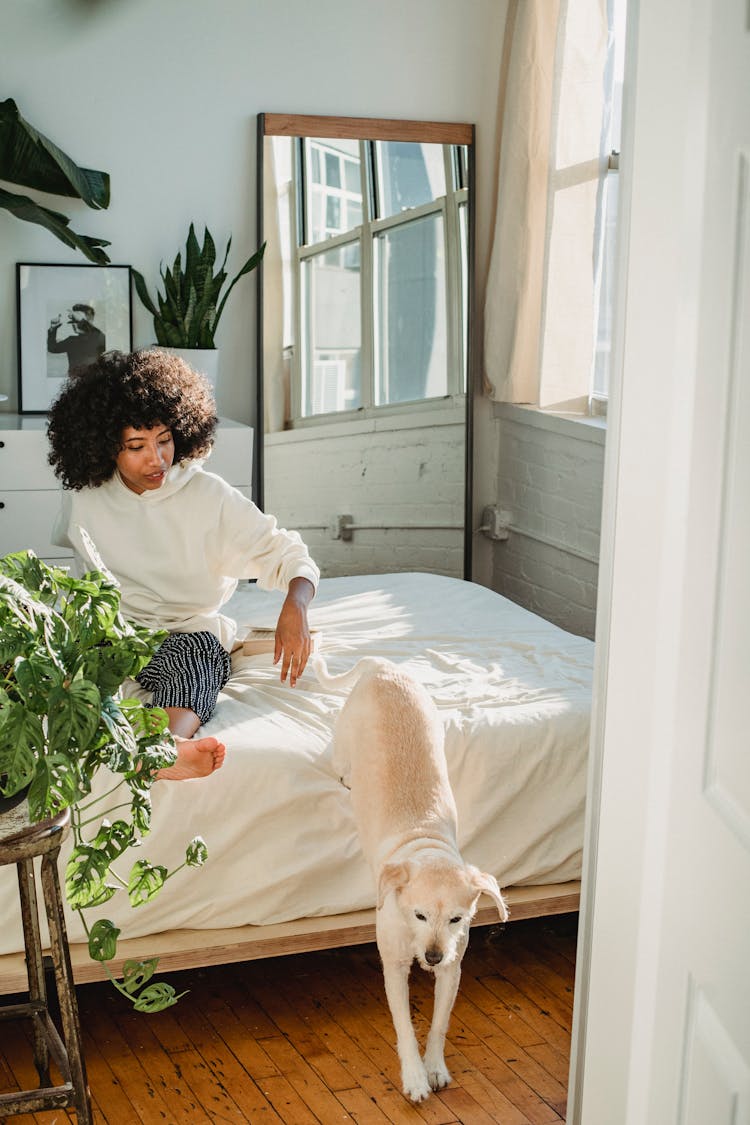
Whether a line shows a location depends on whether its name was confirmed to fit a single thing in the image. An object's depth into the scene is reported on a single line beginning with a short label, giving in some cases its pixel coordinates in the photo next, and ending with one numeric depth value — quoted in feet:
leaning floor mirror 14.12
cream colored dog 6.54
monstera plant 4.84
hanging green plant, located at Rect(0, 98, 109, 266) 12.50
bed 7.46
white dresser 12.55
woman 8.86
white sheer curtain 13.07
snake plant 13.55
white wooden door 3.49
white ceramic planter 13.43
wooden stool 5.51
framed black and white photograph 13.50
